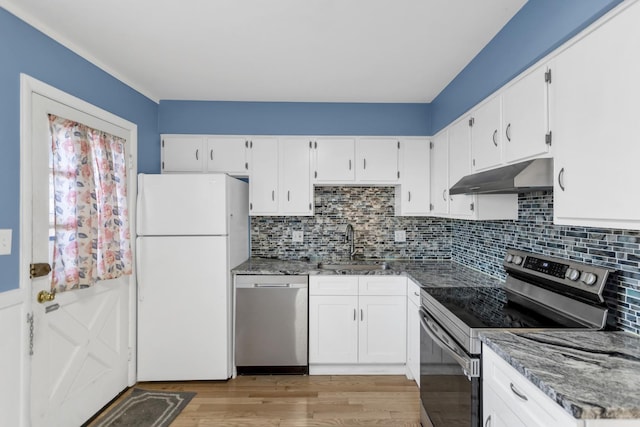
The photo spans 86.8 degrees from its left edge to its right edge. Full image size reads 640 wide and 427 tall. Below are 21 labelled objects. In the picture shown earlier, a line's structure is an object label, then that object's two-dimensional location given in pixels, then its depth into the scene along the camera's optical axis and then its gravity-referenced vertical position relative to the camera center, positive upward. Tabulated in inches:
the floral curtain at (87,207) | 80.4 +1.9
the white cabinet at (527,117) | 62.2 +19.5
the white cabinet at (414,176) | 129.7 +14.5
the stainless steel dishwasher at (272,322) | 115.0 -36.7
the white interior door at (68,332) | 74.1 -30.5
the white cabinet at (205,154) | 128.3 +22.8
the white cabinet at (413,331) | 104.9 -37.8
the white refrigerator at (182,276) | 109.1 -20.0
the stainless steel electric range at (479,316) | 59.3 -20.0
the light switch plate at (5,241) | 65.8 -5.3
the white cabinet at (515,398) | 40.3 -25.3
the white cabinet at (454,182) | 91.3 +9.8
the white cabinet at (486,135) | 79.7 +19.8
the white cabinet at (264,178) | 128.6 +13.7
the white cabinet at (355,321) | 115.6 -36.6
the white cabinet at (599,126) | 44.2 +12.9
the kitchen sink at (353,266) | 131.4 -20.5
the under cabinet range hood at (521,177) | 61.1 +6.9
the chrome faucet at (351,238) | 137.5 -10.0
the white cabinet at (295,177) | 129.0 +14.1
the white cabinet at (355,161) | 129.4 +20.3
